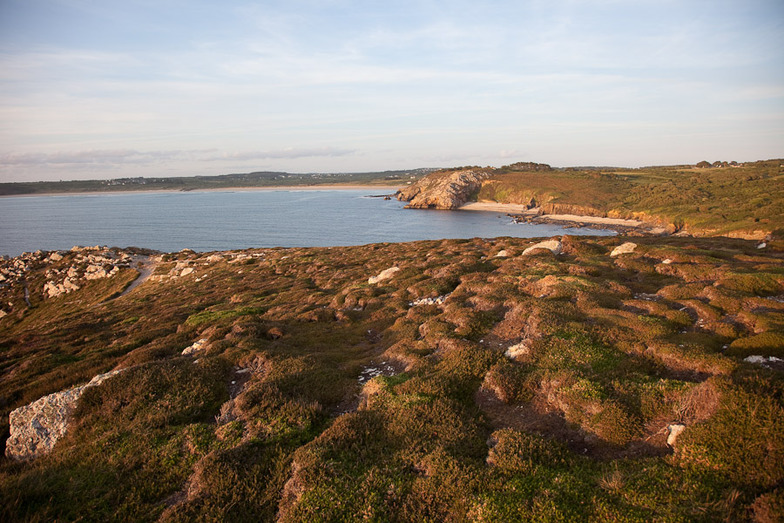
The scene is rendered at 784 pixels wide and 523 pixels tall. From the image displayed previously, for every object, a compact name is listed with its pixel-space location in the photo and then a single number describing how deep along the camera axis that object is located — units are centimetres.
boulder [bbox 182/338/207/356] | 1744
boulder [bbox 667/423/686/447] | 829
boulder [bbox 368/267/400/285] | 3066
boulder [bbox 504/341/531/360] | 1321
